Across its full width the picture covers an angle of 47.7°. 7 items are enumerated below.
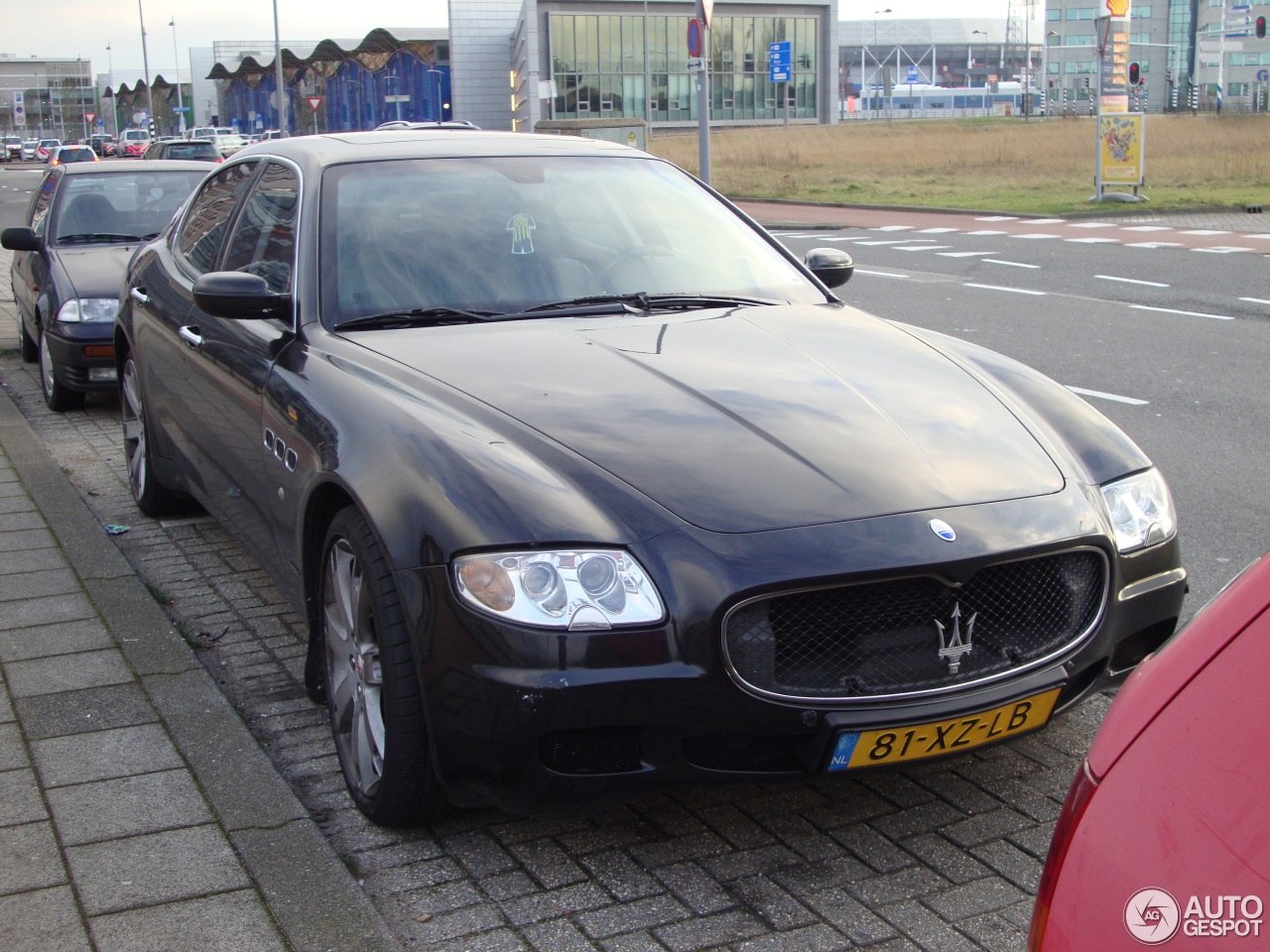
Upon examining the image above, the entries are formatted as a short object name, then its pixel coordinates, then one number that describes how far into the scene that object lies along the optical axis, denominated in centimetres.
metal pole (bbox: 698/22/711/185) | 2058
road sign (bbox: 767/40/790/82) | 8550
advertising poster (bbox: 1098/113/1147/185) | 2589
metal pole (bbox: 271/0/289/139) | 4753
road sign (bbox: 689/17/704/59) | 2009
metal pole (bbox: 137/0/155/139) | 8446
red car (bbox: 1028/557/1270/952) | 132
